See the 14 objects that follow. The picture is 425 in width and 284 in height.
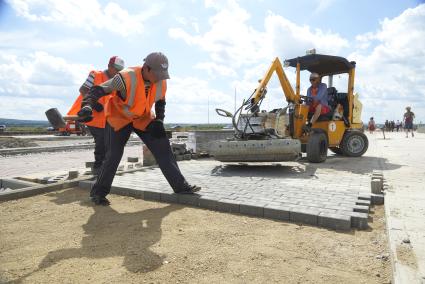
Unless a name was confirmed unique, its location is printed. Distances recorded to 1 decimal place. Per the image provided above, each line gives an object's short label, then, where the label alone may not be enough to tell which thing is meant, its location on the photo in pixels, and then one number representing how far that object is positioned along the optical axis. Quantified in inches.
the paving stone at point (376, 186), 183.6
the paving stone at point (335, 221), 133.6
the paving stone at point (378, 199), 172.1
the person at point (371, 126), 1232.1
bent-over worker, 162.9
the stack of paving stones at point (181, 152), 360.5
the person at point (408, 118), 775.7
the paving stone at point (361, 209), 149.4
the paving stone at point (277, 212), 146.2
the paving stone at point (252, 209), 151.9
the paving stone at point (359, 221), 135.0
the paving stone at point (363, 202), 160.1
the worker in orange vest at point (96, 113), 228.1
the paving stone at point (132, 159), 335.6
